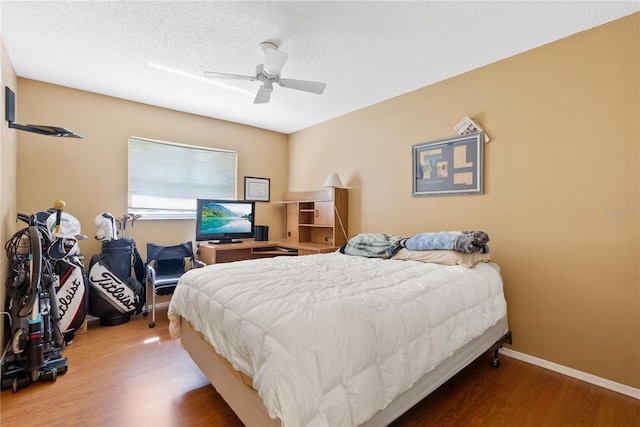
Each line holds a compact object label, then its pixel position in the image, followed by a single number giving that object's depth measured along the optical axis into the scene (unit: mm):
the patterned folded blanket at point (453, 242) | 2213
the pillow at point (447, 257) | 2207
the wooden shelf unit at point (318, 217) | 3896
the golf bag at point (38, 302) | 2072
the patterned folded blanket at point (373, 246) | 2672
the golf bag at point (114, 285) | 3020
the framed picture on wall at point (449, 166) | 2695
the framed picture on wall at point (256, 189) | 4551
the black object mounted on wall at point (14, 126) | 2275
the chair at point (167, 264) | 3264
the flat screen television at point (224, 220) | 3859
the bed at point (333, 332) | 1091
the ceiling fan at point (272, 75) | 2258
